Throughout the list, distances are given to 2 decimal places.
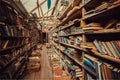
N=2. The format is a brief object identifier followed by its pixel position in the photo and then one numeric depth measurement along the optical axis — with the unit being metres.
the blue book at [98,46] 1.67
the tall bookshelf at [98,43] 1.40
